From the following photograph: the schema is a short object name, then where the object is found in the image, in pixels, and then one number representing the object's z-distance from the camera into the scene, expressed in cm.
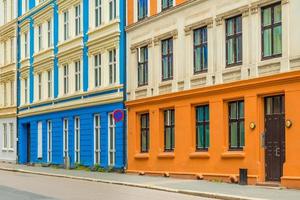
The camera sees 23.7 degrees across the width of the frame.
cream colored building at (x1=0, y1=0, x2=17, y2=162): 5288
